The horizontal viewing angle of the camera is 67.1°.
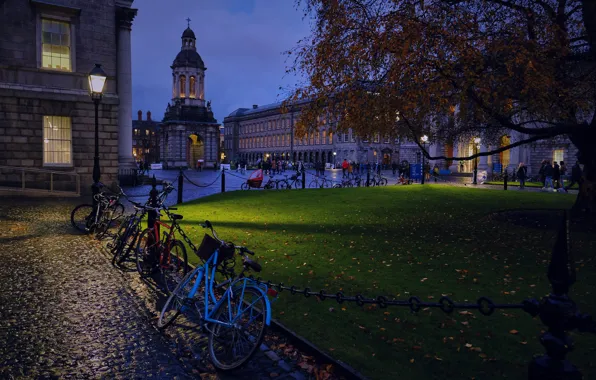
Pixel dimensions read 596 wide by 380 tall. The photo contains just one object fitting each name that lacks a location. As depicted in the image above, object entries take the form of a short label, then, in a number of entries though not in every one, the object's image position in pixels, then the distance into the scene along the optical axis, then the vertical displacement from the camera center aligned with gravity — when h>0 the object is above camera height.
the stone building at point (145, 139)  131.38 +8.28
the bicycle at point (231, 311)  4.36 -1.44
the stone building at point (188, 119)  79.00 +8.68
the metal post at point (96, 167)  12.40 -0.03
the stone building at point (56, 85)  20.08 +3.73
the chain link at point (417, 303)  3.11 -1.05
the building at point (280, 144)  99.06 +6.44
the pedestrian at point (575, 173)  24.67 +0.00
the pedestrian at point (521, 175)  31.34 -0.20
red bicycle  7.45 -1.53
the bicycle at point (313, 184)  33.17 -1.17
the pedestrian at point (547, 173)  31.51 -0.02
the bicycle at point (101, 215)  11.21 -1.26
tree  9.61 +2.44
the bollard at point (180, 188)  19.38 -0.92
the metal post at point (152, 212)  7.89 -0.79
